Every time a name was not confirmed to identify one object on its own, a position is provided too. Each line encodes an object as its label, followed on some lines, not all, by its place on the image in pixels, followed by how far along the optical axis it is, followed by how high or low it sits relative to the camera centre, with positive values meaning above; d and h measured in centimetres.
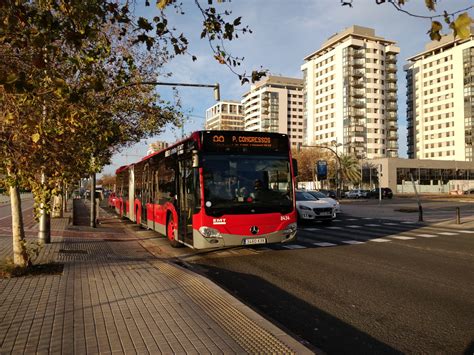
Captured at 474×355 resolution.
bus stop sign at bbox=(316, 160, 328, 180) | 4204 +118
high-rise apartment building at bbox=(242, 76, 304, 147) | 14950 +2755
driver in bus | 1002 -19
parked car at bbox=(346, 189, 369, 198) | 6371 -202
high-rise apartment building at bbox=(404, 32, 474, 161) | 10281 +2020
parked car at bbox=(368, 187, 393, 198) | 5941 -190
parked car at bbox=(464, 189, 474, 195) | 7443 -252
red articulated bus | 973 -16
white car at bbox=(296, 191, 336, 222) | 1884 -134
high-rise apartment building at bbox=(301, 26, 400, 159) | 10400 +2191
